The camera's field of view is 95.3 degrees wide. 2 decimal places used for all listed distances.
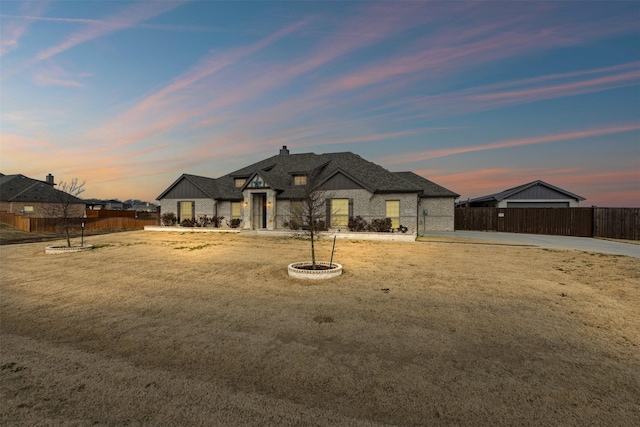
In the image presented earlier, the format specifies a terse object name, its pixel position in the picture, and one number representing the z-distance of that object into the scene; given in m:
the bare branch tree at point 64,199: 16.63
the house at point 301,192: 23.78
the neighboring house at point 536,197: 28.92
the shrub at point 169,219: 28.70
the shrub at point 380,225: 22.31
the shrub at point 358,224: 23.08
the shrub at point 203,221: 27.58
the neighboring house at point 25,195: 40.69
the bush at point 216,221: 27.39
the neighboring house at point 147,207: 84.11
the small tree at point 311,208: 10.71
